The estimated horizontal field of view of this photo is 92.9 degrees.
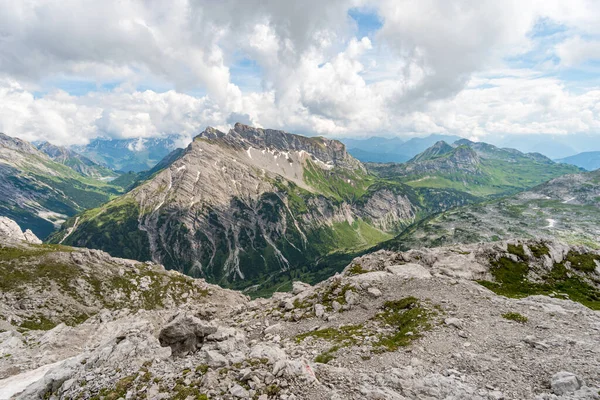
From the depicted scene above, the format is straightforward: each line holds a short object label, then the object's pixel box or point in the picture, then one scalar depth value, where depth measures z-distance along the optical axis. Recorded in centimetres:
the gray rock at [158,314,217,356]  3136
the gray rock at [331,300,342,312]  4278
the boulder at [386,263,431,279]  4791
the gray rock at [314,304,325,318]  4222
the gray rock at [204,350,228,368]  2237
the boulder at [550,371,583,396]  1920
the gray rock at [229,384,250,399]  1781
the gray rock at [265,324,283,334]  3931
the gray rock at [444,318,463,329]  3165
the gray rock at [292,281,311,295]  6014
